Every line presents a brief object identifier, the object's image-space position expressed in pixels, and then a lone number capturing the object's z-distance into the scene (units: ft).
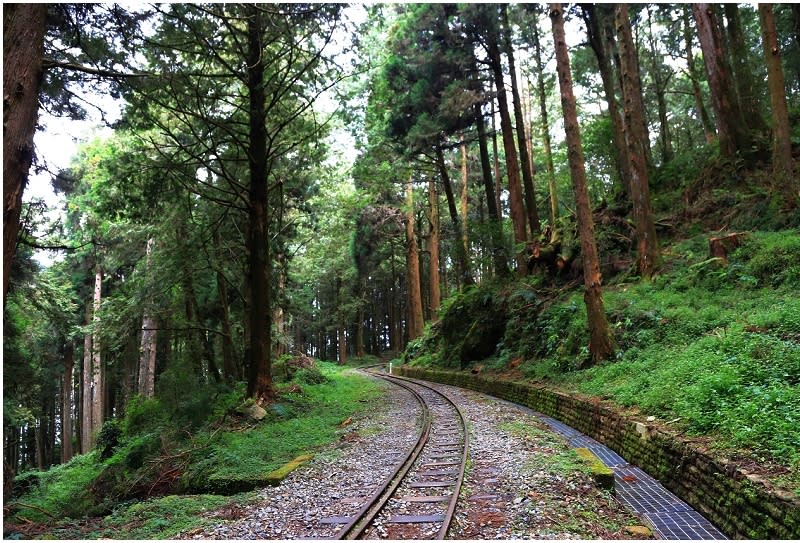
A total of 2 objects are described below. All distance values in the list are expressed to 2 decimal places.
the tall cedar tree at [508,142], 59.72
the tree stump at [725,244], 36.14
